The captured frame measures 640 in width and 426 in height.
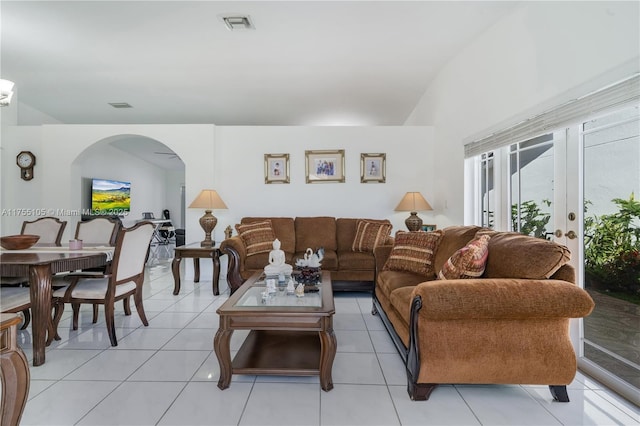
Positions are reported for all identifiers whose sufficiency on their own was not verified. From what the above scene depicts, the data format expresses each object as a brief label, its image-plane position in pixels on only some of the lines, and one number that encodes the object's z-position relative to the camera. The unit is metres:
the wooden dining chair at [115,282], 2.51
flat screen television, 7.11
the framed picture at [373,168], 4.96
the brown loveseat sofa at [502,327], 1.62
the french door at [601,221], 1.88
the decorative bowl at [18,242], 2.73
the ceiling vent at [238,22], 3.00
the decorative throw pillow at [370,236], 4.11
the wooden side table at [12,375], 1.17
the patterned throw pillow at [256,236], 4.02
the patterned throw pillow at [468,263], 1.95
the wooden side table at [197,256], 4.05
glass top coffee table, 1.88
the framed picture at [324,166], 4.98
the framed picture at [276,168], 4.98
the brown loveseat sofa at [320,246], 3.81
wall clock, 4.95
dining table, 2.20
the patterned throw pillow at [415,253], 2.77
